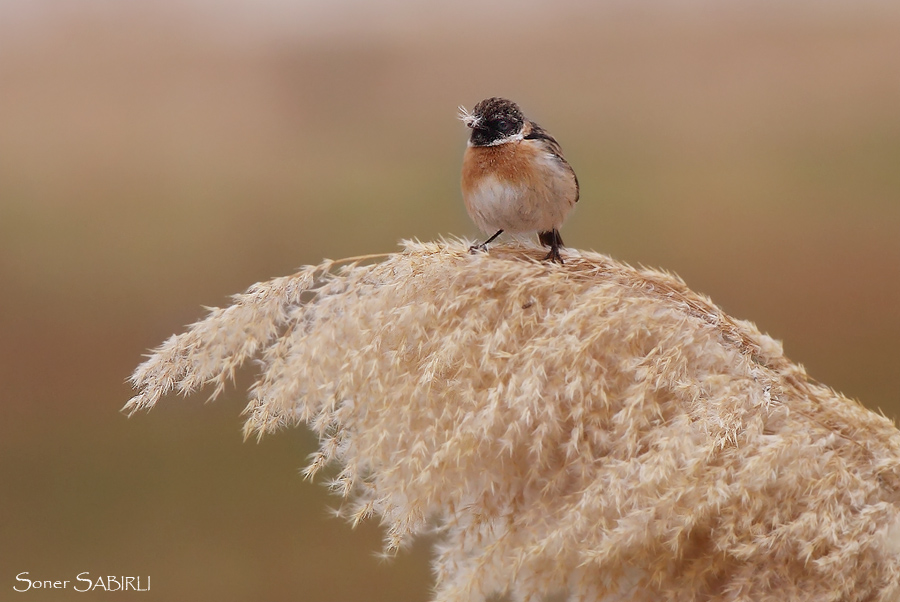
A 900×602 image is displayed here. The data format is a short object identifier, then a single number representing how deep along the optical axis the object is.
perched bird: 10.14
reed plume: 9.92
